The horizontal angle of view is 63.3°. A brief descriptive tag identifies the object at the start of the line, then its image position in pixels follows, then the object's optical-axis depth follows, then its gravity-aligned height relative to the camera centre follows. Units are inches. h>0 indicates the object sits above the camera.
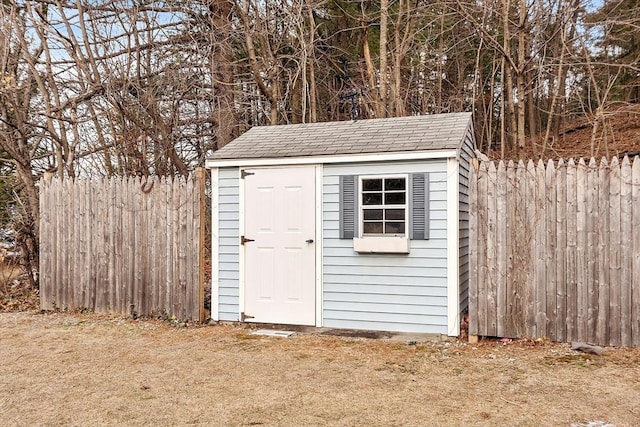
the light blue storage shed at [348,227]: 228.1 -1.5
